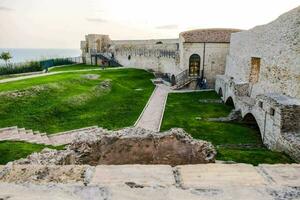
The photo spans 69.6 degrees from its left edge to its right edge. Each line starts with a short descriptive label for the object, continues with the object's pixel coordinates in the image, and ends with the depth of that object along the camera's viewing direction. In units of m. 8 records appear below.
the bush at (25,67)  23.12
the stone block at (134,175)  1.75
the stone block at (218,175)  1.75
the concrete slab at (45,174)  1.80
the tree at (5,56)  28.08
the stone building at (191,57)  24.45
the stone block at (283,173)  1.77
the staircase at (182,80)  23.35
